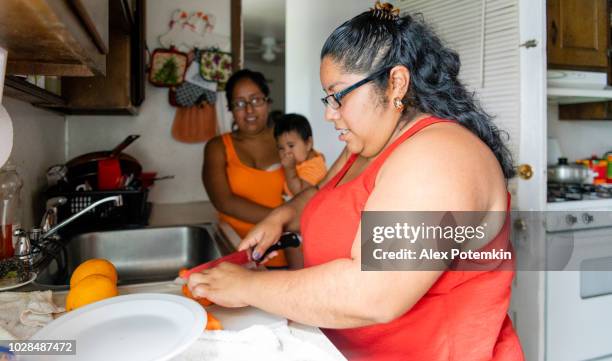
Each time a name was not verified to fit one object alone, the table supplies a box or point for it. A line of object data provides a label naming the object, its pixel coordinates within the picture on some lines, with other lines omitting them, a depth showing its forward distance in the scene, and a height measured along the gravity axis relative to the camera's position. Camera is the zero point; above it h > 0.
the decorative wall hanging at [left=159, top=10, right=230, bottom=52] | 2.56 +0.91
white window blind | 1.90 +0.62
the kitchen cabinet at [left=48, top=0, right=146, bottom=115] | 1.69 +0.40
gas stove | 2.14 -0.06
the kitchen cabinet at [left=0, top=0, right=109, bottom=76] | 0.52 +0.22
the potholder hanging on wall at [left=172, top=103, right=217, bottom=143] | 2.60 +0.37
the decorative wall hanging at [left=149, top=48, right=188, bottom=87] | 2.50 +0.68
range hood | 2.17 +0.51
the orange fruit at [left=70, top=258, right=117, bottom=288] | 0.92 -0.20
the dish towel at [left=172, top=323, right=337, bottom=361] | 0.70 -0.28
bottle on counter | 1.10 -0.06
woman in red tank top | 0.71 -0.04
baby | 2.00 +0.12
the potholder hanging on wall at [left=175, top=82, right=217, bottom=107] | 2.55 +0.53
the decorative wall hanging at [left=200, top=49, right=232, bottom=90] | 2.57 +0.71
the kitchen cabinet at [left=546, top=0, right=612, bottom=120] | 2.13 +0.76
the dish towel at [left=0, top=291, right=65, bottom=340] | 0.77 -0.26
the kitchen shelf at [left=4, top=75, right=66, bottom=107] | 1.02 +0.25
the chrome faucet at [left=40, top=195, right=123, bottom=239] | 1.20 -0.13
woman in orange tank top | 1.94 +0.08
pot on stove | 2.49 +0.05
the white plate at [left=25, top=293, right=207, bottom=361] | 0.67 -0.25
